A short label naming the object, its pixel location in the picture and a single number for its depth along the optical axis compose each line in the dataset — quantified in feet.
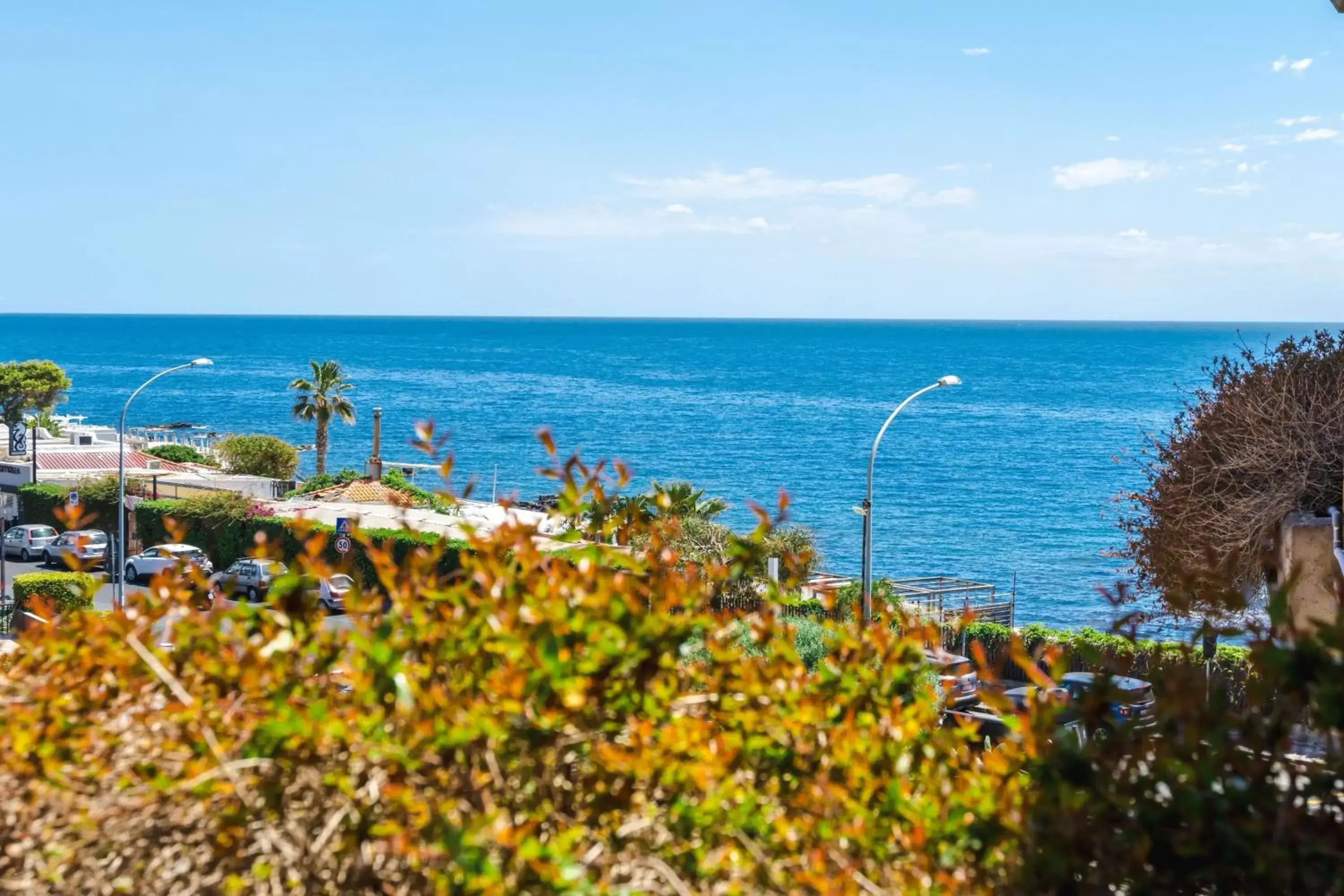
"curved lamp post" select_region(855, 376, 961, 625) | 84.84
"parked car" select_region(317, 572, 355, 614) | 93.76
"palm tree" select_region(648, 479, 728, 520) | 99.07
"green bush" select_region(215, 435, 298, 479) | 208.33
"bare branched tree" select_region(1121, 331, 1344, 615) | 48.73
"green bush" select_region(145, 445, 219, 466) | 241.76
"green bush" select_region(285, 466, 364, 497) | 172.96
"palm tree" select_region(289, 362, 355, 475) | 206.90
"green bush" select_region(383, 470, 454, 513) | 149.66
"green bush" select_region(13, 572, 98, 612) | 91.35
